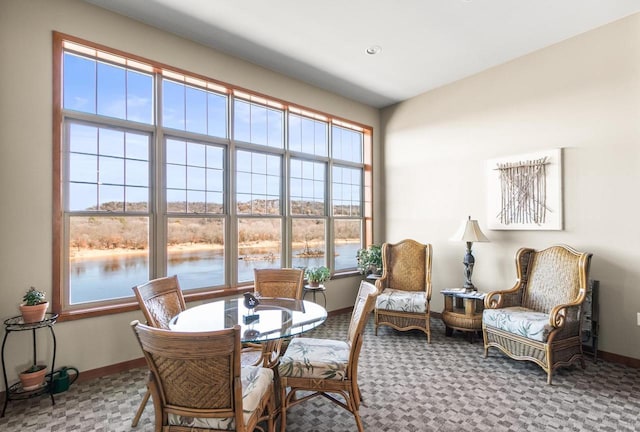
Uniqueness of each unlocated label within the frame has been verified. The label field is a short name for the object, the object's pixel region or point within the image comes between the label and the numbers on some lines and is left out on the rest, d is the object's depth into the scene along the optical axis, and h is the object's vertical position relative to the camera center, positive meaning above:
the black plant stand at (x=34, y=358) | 2.49 -1.14
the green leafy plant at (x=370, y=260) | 5.00 -0.65
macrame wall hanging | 3.83 +0.30
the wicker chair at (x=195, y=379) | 1.44 -0.75
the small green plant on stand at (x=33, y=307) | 2.52 -0.68
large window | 3.06 +0.42
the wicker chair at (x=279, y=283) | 3.22 -0.64
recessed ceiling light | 3.80 +1.97
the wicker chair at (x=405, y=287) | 4.02 -0.96
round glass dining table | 2.08 -0.72
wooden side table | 3.84 -1.16
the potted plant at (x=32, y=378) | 2.56 -1.25
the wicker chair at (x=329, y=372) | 2.13 -1.02
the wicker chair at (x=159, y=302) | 2.29 -0.64
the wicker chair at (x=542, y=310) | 2.94 -0.95
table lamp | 4.05 -0.26
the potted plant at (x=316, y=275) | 4.31 -0.77
